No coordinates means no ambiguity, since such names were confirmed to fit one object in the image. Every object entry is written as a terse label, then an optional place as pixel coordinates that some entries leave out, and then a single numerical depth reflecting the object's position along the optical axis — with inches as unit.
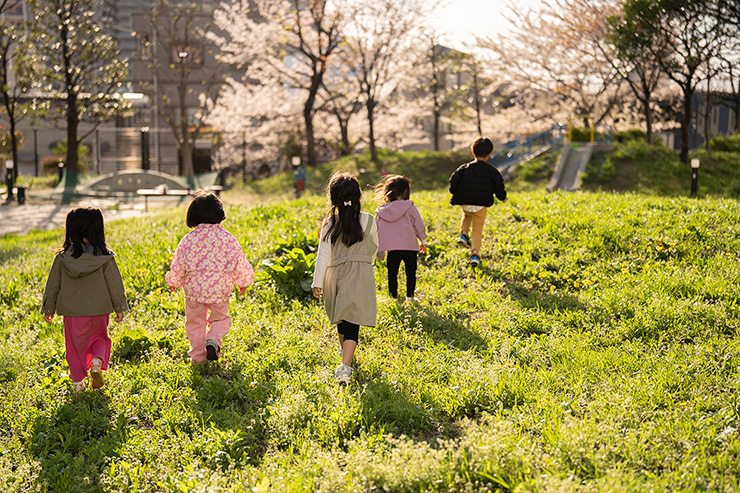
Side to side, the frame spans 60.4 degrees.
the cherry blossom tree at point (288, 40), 1073.5
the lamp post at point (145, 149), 1131.2
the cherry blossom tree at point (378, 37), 1133.7
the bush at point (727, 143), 838.5
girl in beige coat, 186.4
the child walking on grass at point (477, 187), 294.4
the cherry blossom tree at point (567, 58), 999.0
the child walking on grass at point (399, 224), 246.2
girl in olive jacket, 185.6
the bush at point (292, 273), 268.5
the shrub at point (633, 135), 1020.5
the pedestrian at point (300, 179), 981.8
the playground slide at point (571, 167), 774.5
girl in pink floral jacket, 199.5
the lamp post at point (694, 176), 582.2
